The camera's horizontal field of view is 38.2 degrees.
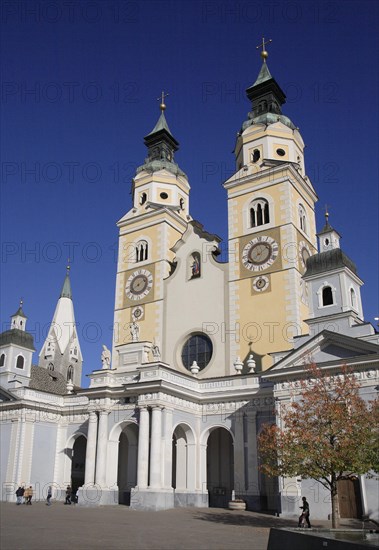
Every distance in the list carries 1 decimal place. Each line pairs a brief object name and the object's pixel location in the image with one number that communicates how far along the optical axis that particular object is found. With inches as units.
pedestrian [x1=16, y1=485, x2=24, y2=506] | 1282.0
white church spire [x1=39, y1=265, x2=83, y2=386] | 3444.9
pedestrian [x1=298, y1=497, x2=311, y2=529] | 800.9
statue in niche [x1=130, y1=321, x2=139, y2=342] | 1489.3
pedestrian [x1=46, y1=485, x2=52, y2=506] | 1260.0
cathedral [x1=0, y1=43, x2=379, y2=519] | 1175.0
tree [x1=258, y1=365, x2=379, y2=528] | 761.6
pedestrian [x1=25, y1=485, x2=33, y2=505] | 1288.1
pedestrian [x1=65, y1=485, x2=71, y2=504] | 1331.2
